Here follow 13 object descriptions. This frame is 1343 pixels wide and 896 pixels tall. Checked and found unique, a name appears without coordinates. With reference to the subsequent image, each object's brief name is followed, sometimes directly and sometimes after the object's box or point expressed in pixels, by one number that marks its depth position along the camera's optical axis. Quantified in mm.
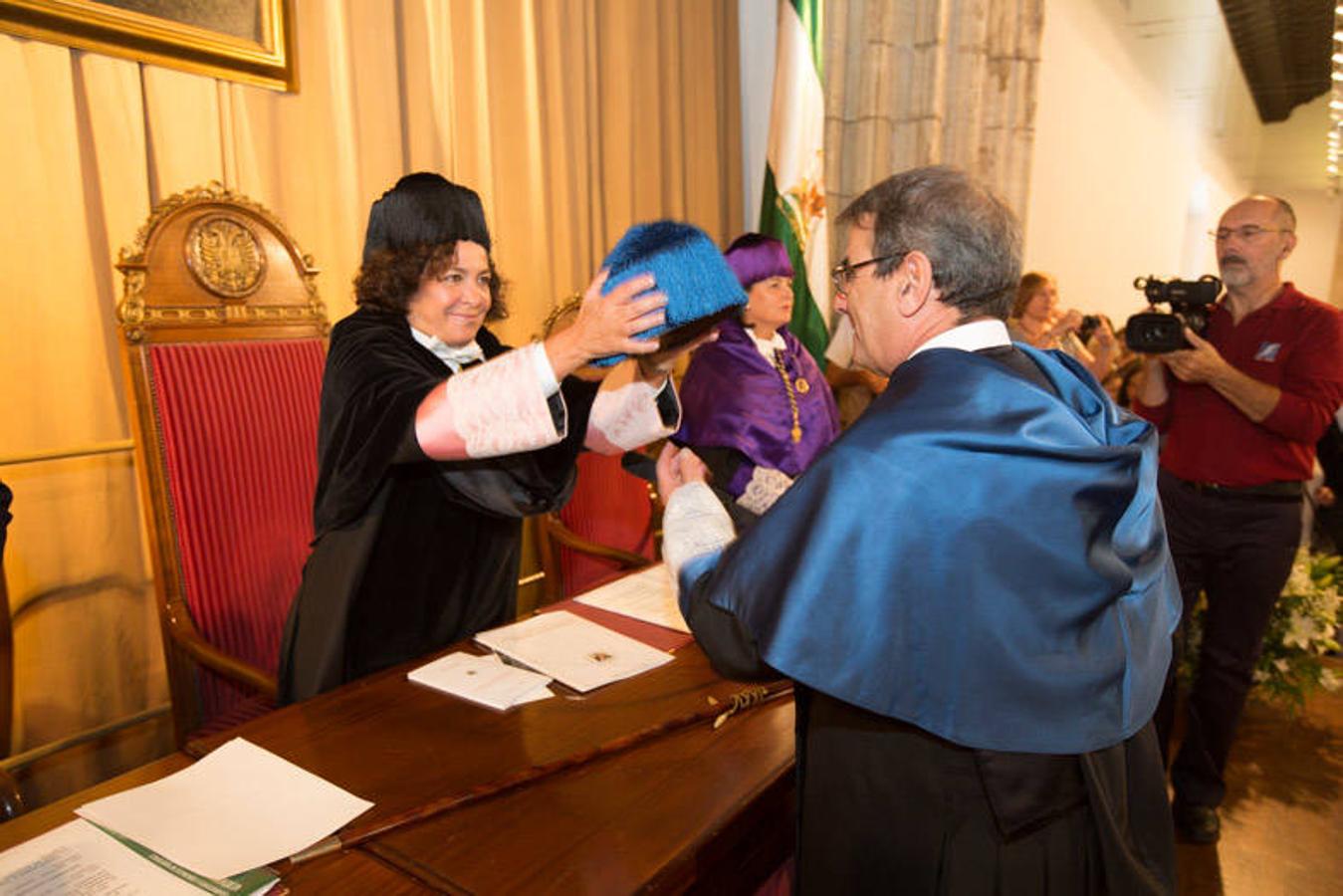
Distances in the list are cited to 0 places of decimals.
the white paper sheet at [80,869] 899
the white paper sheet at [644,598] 1807
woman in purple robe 2760
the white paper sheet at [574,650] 1492
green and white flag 3789
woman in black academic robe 1468
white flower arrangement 3148
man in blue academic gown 937
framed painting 2002
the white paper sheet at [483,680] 1388
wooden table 972
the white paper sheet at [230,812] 975
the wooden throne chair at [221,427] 1829
